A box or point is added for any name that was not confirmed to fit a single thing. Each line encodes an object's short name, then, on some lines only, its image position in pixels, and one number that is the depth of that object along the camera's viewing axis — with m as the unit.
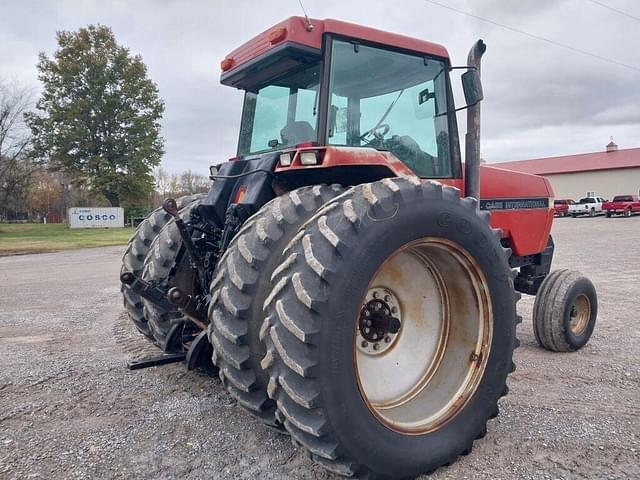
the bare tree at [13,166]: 31.98
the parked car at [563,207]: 37.44
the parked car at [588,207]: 35.84
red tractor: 2.12
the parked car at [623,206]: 33.53
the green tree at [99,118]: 33.41
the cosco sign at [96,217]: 34.59
